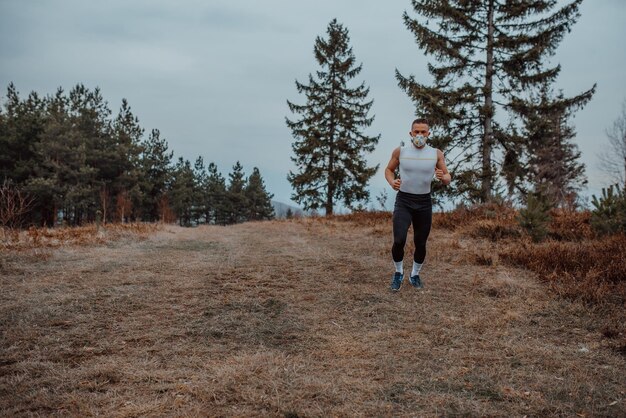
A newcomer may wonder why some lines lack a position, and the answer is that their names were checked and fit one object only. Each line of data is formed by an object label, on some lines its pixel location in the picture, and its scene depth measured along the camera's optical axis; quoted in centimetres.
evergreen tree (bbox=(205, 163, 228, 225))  5916
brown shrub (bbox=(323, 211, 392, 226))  1402
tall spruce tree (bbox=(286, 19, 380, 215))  2459
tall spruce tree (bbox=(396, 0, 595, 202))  1392
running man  554
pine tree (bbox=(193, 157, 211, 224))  5742
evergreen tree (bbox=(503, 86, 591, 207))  1348
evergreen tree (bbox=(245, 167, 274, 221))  5884
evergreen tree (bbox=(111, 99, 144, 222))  3441
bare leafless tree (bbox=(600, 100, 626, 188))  2211
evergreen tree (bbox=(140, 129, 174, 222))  4134
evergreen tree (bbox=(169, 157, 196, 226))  4431
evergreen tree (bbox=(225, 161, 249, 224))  5700
